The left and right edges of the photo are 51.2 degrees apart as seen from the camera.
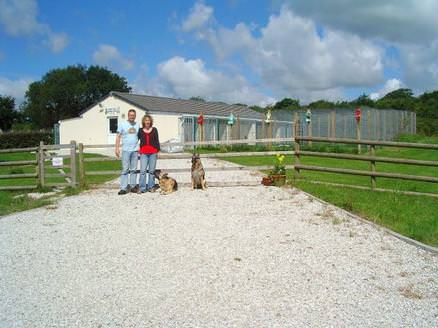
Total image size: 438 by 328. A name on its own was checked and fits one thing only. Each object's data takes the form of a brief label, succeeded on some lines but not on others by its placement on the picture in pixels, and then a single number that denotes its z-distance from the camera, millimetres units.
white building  28594
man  10742
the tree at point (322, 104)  55406
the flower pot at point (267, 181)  11055
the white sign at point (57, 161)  12055
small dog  10656
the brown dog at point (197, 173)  10953
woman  10773
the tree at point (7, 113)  55938
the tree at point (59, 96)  59375
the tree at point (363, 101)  56588
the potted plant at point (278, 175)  10995
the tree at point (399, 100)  54781
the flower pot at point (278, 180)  10992
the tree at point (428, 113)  40812
